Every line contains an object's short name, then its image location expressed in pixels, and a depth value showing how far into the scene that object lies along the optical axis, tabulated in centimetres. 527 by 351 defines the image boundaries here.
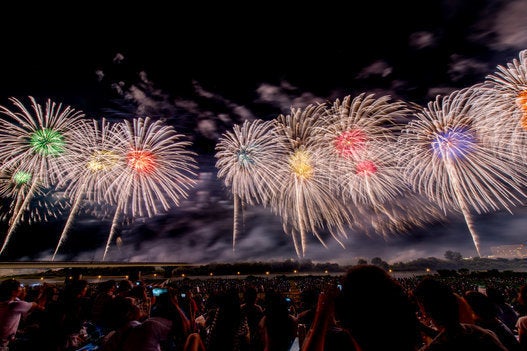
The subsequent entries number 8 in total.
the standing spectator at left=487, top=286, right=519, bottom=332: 604
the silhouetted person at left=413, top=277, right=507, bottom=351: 202
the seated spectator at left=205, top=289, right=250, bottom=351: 279
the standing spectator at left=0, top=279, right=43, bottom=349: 497
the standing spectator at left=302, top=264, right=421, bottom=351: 150
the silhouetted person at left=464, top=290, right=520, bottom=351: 395
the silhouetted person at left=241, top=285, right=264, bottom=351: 506
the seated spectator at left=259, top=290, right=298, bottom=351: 297
